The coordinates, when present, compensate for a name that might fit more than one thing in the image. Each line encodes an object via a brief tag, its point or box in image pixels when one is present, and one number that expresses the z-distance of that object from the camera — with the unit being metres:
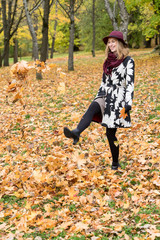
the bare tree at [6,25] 17.17
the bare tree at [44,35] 12.76
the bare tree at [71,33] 15.63
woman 3.51
